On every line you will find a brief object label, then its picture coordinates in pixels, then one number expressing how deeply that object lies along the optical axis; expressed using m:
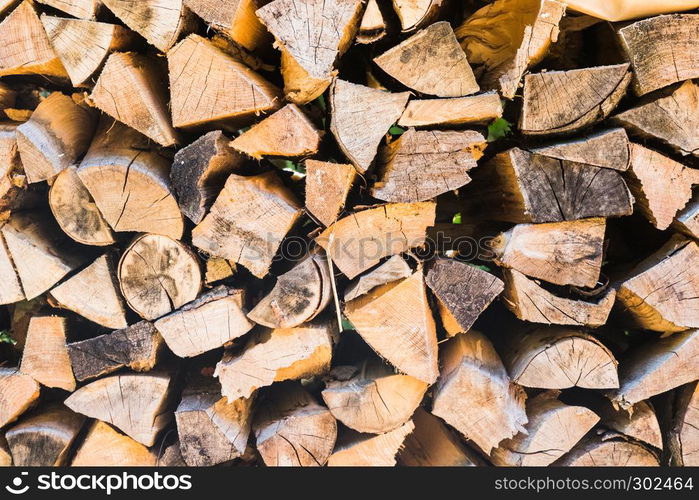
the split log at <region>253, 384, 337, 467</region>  1.37
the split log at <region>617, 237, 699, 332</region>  1.35
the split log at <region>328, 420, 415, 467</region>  1.39
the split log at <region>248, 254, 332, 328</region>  1.32
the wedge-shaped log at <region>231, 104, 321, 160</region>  1.28
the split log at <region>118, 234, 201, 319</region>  1.34
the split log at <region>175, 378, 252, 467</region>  1.37
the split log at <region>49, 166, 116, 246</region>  1.36
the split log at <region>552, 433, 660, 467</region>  1.40
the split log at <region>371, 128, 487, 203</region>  1.29
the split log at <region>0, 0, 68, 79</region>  1.32
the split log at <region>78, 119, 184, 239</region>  1.32
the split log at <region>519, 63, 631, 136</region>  1.30
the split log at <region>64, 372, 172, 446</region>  1.38
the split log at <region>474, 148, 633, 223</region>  1.30
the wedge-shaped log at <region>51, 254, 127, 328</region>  1.37
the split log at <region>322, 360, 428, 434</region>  1.36
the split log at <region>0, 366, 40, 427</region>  1.40
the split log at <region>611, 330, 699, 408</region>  1.37
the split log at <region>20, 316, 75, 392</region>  1.39
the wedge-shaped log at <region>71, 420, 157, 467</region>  1.41
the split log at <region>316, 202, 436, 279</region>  1.32
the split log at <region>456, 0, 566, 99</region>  1.29
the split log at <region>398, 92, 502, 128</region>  1.29
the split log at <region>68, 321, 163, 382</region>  1.36
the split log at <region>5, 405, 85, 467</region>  1.41
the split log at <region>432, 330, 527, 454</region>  1.35
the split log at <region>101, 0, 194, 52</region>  1.28
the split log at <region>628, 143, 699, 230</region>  1.32
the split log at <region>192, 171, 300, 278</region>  1.31
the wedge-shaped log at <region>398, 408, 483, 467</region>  1.43
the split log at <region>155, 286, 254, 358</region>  1.34
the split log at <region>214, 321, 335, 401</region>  1.35
